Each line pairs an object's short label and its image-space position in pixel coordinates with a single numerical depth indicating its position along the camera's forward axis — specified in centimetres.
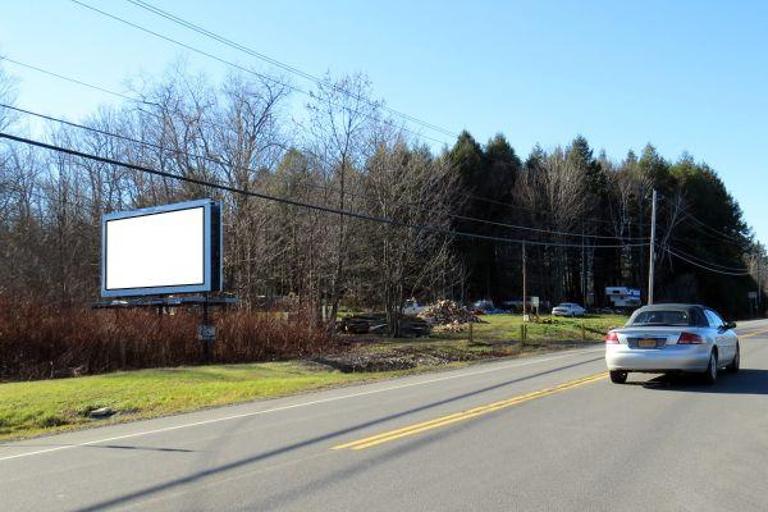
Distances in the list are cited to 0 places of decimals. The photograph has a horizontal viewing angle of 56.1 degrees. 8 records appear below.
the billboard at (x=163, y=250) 2683
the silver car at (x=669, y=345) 1403
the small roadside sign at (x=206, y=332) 2506
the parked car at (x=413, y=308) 5859
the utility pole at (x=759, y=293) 11389
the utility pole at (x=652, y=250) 5150
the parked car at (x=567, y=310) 6794
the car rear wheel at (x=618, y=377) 1505
